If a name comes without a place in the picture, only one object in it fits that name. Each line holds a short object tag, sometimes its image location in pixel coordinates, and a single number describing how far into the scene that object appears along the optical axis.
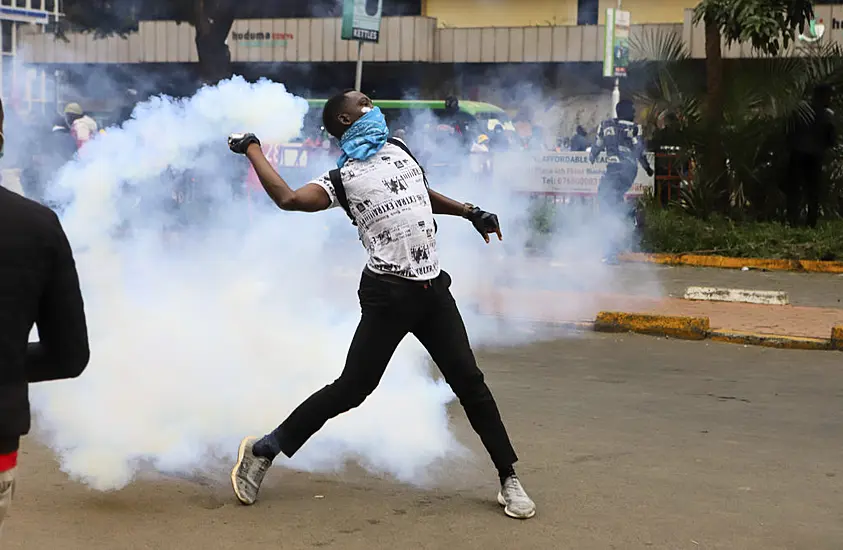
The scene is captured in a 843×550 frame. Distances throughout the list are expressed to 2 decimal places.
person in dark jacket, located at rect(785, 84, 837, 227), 14.10
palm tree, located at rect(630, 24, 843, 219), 14.48
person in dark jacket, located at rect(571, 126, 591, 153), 14.84
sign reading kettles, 12.50
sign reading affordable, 13.48
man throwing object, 4.34
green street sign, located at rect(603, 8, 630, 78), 17.02
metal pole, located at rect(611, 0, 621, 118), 18.46
